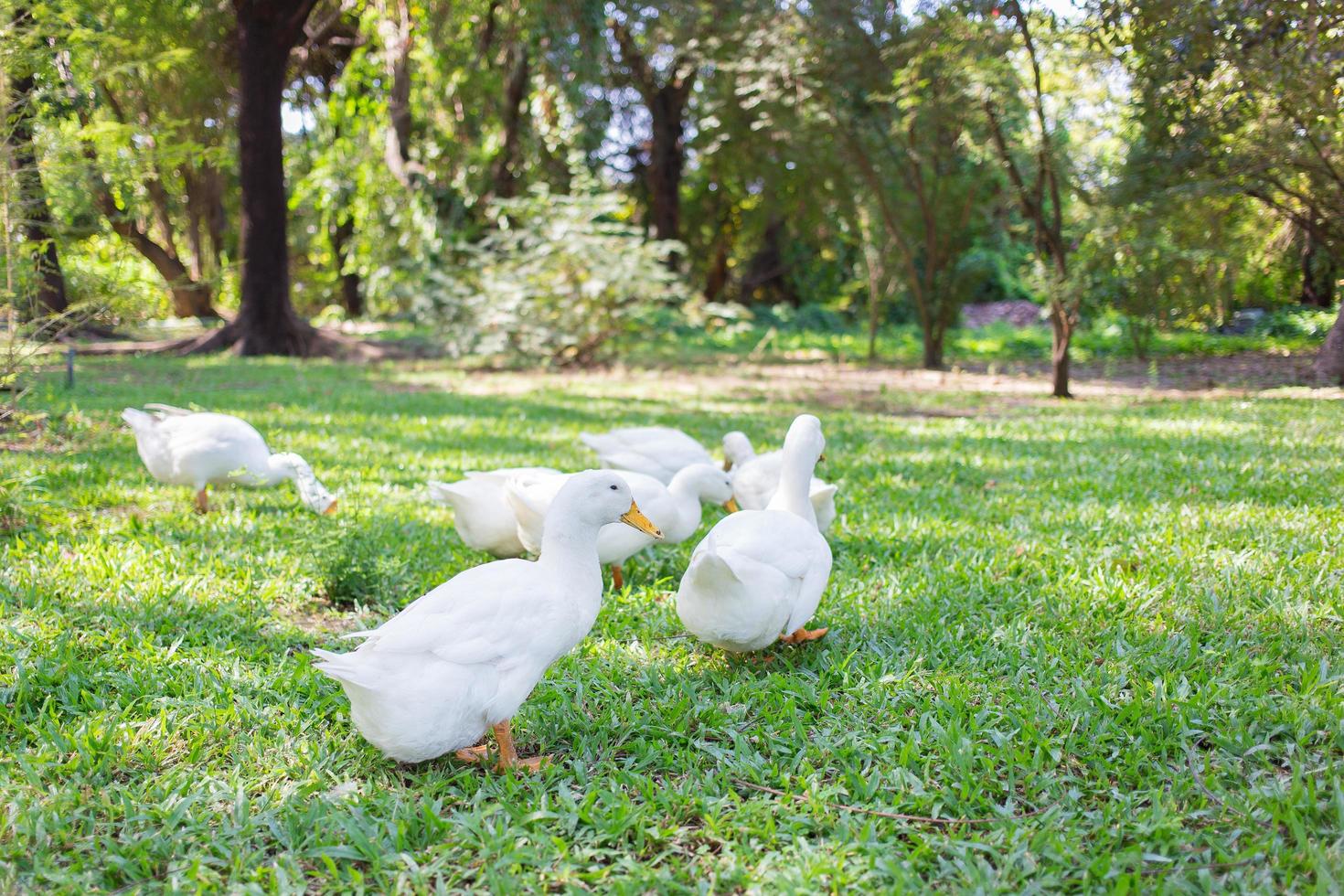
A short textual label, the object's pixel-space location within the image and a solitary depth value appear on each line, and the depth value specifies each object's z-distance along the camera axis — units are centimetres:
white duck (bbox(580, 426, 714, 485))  507
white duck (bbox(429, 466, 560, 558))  404
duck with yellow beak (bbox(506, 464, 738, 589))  375
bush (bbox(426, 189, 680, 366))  1262
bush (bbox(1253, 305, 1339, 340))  1623
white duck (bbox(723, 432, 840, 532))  482
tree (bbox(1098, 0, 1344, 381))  795
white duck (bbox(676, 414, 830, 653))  283
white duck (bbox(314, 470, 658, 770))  228
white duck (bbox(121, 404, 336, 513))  477
